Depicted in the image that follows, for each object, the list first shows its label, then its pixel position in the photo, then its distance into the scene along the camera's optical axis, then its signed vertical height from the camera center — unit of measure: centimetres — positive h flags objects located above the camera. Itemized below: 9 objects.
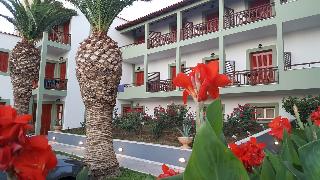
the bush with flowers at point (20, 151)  99 -15
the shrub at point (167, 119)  1587 -82
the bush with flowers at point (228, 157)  92 -18
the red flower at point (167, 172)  171 -37
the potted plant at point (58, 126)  2253 -174
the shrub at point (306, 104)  1352 +0
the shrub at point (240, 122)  1427 -83
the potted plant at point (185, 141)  1248 -147
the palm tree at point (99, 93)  1015 +26
